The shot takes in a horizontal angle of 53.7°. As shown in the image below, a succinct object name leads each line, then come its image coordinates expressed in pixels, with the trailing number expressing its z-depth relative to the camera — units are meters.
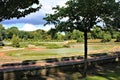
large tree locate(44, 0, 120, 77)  6.41
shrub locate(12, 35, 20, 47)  27.84
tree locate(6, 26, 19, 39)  51.88
